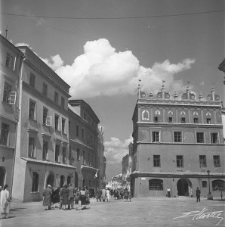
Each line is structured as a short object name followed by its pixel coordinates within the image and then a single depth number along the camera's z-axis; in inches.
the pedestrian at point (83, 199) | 771.0
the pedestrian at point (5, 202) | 540.1
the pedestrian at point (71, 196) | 772.6
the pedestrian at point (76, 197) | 890.4
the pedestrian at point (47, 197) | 732.7
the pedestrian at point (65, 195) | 741.9
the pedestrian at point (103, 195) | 1203.0
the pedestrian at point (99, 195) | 1221.7
